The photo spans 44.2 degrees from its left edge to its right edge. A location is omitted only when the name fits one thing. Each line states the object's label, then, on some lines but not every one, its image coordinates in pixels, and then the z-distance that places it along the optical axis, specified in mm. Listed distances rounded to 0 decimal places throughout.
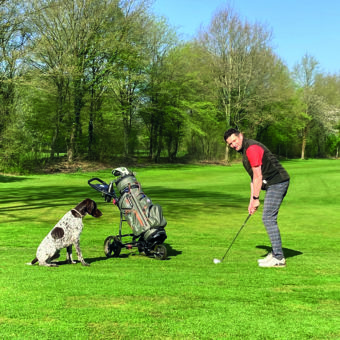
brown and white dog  6371
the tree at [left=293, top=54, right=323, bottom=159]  74000
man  6598
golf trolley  7090
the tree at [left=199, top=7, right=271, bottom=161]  52812
